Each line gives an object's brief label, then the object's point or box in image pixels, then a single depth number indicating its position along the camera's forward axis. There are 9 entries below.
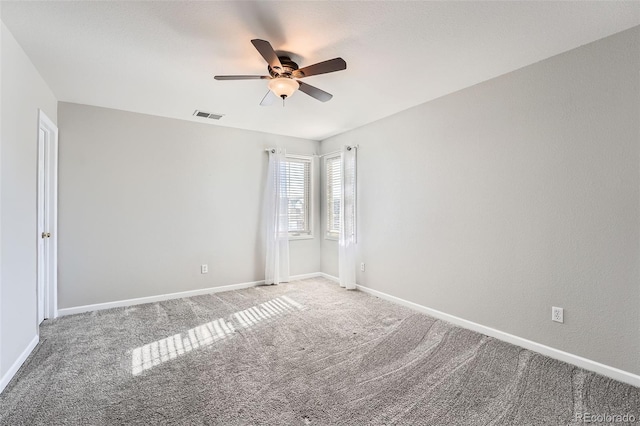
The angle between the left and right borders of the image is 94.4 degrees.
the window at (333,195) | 5.15
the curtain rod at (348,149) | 4.63
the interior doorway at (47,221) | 3.26
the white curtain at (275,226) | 4.92
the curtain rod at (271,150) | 4.93
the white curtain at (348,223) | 4.66
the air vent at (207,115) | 3.94
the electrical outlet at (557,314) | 2.47
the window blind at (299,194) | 5.23
